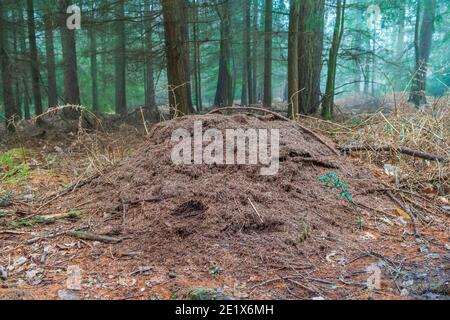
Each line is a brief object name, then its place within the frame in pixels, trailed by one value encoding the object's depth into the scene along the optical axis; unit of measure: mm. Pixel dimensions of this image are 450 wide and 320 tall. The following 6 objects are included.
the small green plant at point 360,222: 3211
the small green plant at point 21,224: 3383
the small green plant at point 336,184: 3600
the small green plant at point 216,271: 2449
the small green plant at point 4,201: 3872
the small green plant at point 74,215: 3538
